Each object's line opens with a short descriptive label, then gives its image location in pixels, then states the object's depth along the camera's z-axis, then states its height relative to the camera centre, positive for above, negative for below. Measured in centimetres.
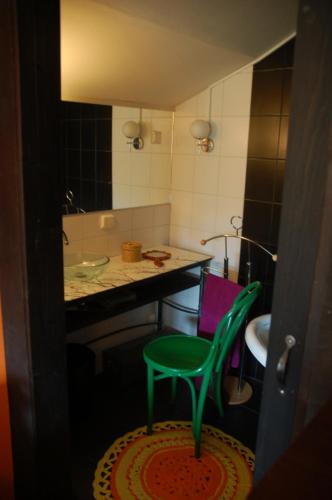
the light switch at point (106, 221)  245 -37
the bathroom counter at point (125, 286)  198 -64
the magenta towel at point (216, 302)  230 -76
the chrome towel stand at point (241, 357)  237 -107
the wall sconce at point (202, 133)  243 +15
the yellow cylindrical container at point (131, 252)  247 -54
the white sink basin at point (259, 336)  145 -63
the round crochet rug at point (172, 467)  176 -135
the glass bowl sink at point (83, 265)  214 -57
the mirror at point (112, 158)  233 -1
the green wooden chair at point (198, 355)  190 -93
